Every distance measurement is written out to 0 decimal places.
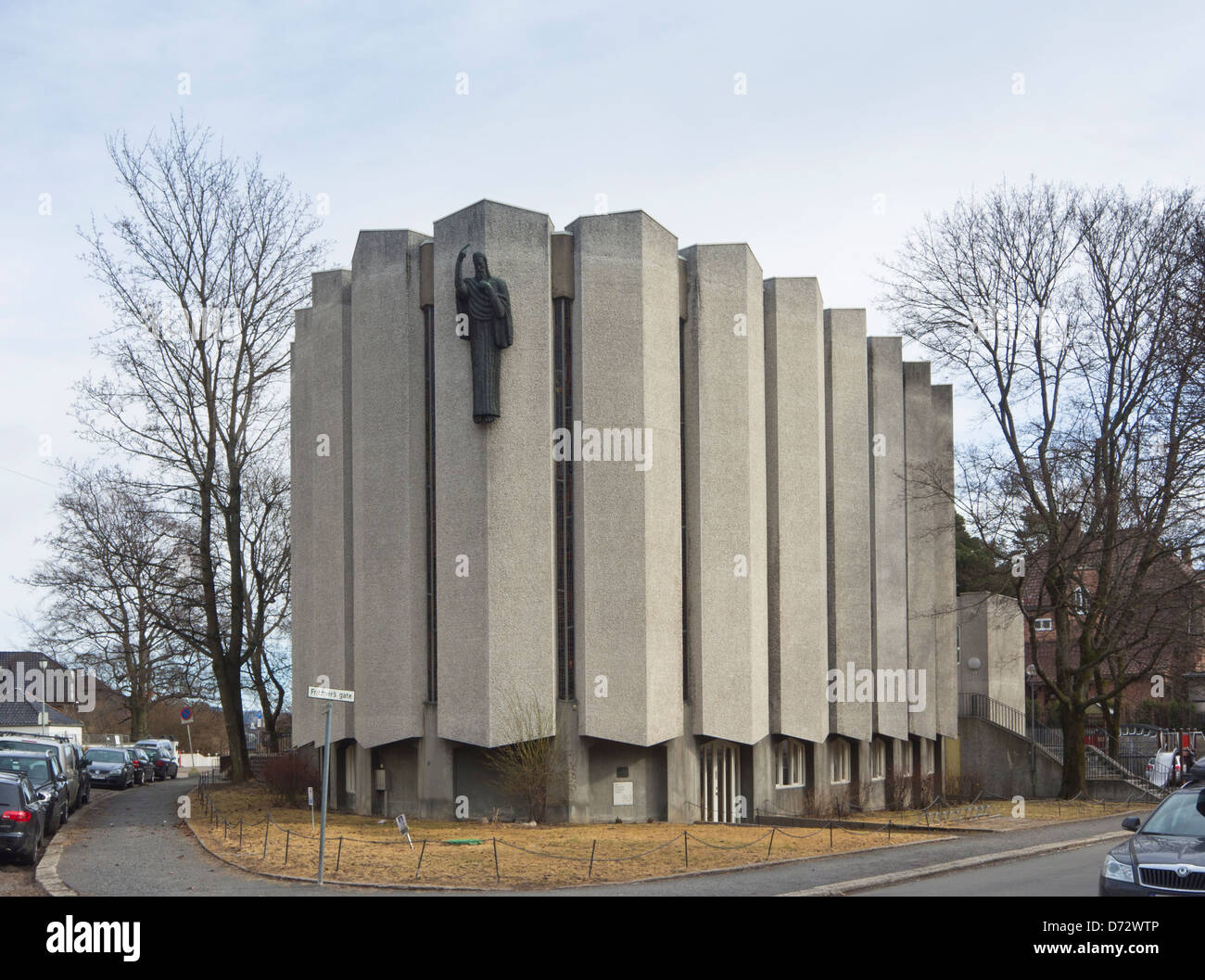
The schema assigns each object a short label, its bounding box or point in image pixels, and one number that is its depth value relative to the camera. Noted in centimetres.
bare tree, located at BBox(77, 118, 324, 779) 4066
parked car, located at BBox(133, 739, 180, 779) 5244
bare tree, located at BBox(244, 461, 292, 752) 4650
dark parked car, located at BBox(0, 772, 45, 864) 1931
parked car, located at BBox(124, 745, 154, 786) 4618
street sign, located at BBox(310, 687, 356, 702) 1631
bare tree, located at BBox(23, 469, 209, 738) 4169
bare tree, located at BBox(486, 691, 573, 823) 2655
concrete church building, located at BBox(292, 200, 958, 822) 2750
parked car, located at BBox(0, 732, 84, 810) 3158
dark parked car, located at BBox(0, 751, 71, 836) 2403
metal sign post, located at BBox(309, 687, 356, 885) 1622
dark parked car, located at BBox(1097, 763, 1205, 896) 1207
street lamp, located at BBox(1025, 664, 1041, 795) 3984
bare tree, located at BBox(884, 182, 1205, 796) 3497
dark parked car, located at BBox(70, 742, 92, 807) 3475
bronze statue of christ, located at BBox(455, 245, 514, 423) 2744
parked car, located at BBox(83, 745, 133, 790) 4291
